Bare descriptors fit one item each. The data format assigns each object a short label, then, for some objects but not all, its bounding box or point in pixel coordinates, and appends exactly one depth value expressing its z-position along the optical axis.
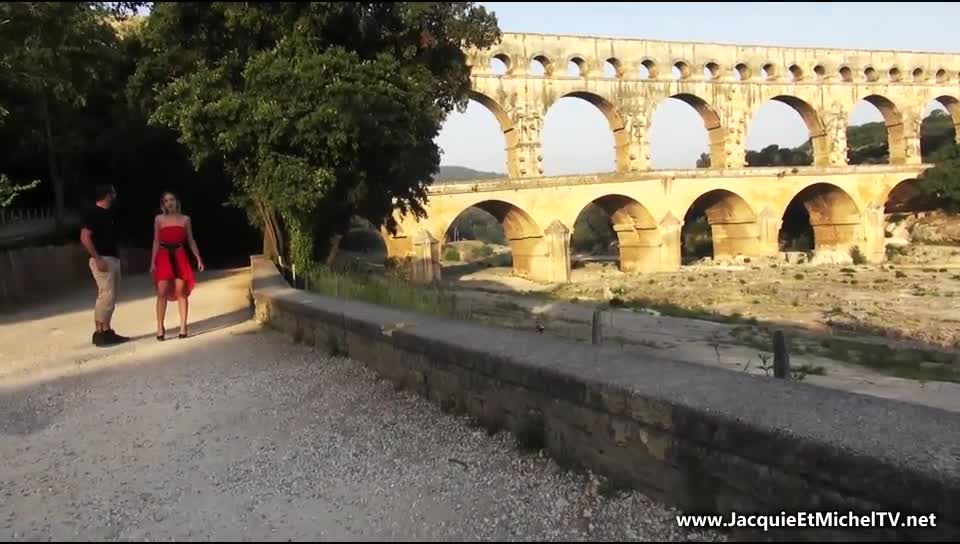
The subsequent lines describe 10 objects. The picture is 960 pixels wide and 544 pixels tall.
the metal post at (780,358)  3.97
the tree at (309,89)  9.14
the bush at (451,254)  49.16
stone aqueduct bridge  29.81
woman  6.02
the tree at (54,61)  8.66
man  5.79
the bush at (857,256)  35.22
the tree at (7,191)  7.55
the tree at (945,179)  34.50
